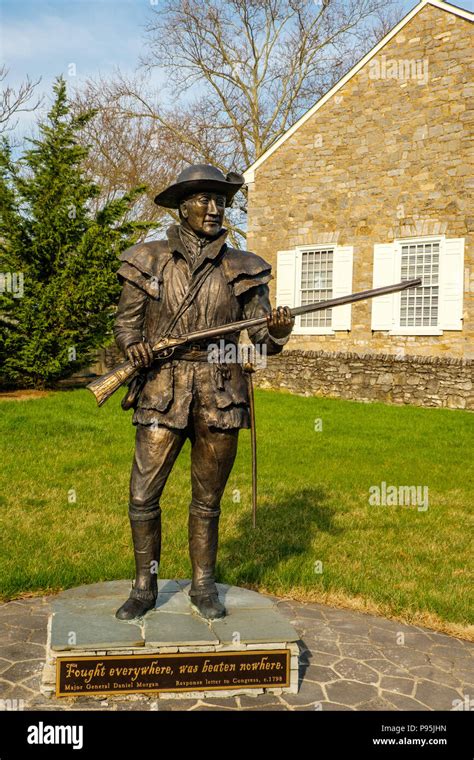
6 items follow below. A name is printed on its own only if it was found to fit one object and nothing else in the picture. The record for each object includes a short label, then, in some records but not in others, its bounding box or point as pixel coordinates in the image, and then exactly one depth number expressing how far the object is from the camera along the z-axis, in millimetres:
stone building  16812
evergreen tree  16641
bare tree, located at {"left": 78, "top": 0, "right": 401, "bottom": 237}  27406
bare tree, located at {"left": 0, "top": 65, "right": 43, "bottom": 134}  24375
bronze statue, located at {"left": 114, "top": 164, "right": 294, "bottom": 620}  4484
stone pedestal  4055
